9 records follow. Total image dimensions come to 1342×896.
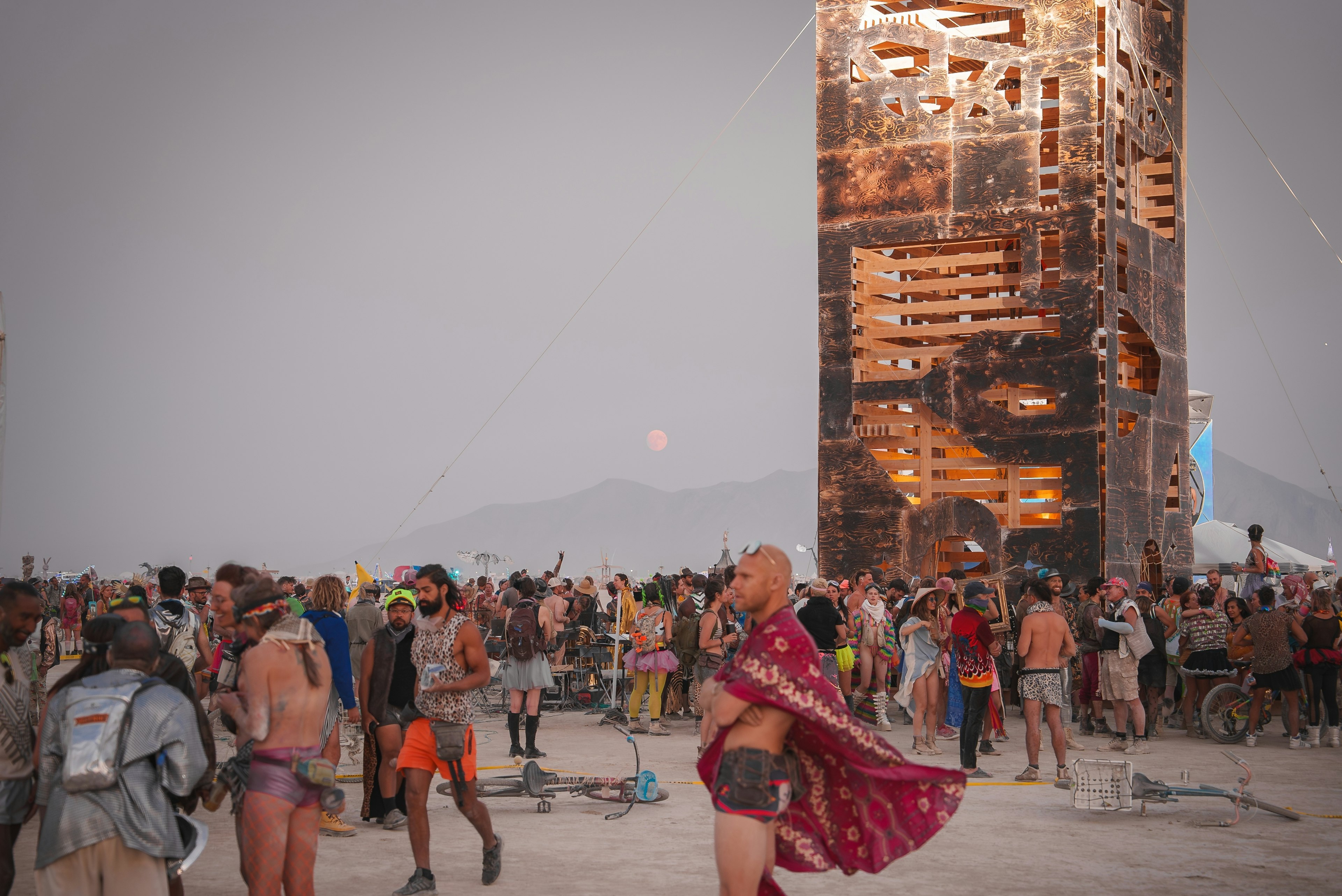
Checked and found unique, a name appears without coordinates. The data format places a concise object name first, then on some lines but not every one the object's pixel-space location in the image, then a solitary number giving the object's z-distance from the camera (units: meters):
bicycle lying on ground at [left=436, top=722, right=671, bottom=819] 9.44
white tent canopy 33.78
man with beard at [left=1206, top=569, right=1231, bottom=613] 16.88
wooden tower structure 20.31
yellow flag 17.97
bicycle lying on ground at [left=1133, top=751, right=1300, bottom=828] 8.70
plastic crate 8.80
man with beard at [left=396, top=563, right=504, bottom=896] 6.70
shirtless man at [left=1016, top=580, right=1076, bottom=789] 10.30
